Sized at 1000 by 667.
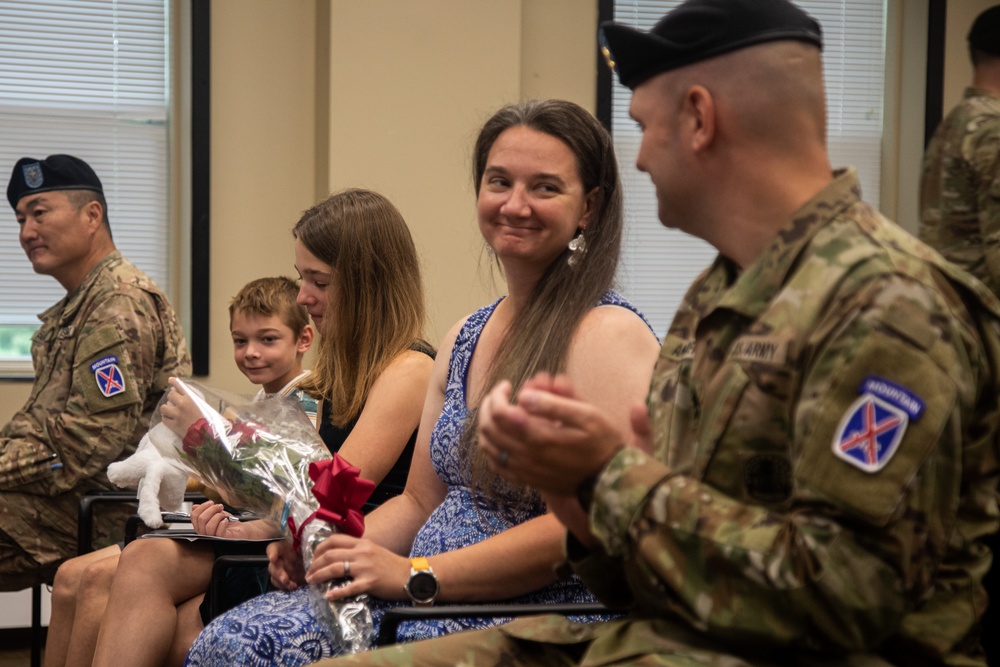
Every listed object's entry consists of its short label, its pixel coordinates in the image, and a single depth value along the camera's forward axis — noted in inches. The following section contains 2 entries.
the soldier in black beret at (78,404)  135.2
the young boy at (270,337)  130.0
